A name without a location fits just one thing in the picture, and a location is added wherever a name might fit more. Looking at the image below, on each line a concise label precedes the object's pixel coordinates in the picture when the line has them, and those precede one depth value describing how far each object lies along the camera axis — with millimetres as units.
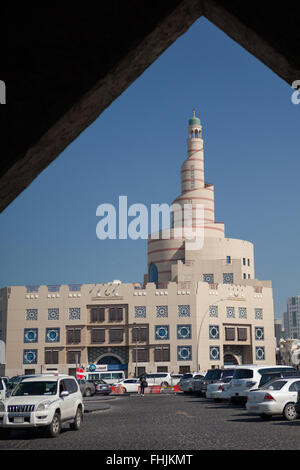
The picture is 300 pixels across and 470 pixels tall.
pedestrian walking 42509
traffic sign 43219
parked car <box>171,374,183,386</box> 51431
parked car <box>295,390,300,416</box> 16781
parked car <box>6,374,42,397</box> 34575
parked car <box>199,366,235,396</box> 31966
